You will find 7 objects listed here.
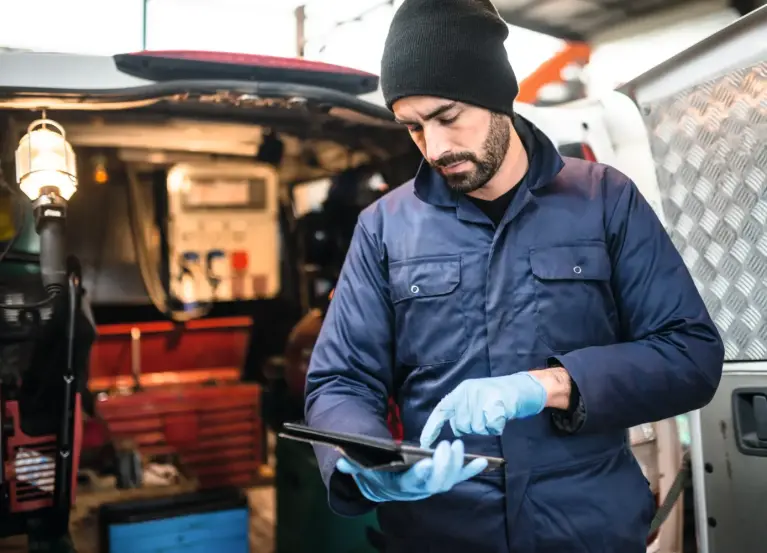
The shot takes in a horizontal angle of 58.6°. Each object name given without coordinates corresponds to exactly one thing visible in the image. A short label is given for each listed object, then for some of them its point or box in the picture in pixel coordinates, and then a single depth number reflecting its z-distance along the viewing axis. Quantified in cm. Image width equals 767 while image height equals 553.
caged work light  203
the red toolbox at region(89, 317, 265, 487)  359
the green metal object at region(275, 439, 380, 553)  246
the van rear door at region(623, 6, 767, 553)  146
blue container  246
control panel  389
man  120
